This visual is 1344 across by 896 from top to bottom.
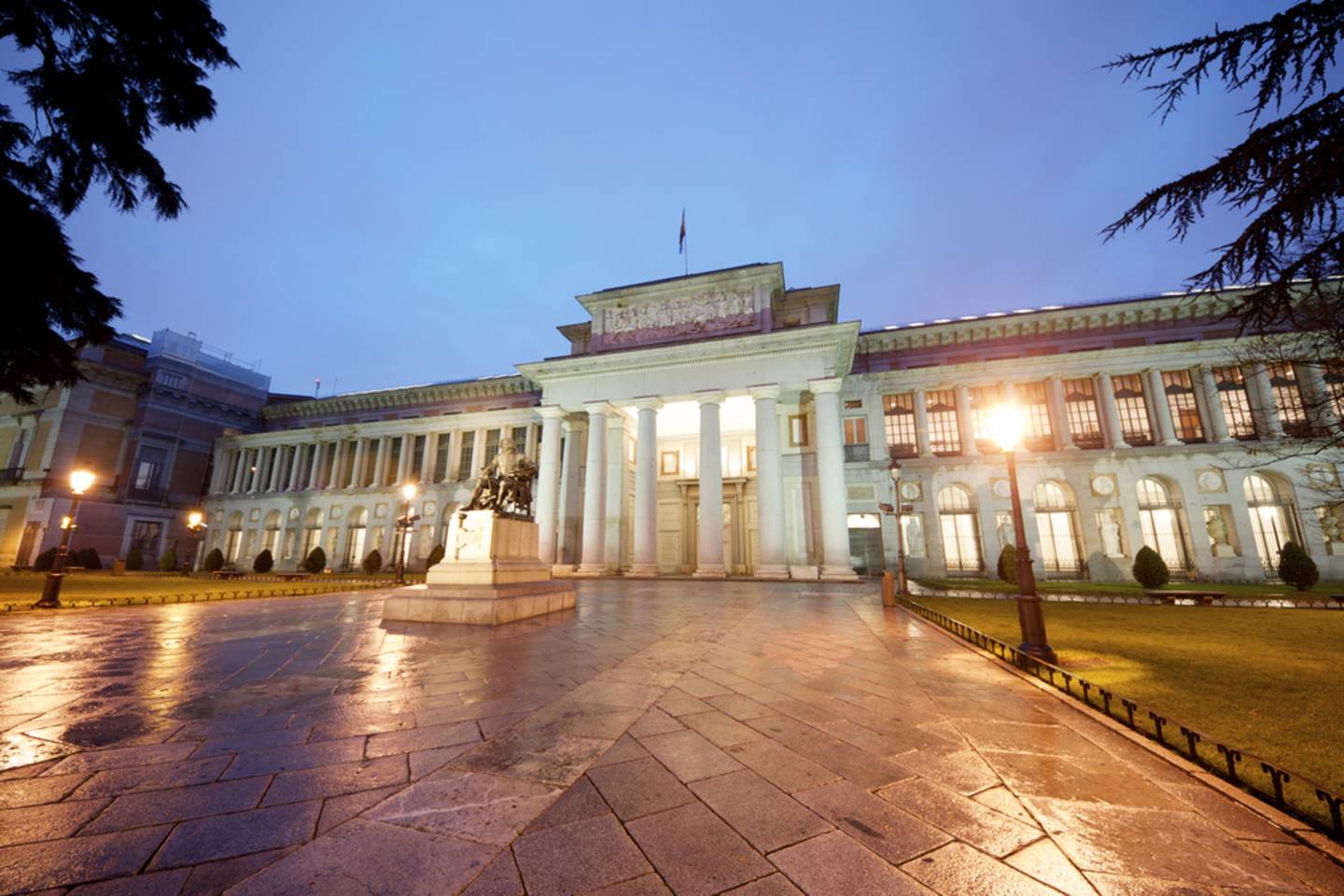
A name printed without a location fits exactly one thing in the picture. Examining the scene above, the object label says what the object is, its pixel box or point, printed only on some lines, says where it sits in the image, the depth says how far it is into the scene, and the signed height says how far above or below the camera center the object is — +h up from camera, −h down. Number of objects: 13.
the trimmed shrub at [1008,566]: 21.33 -0.47
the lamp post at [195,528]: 34.14 +1.84
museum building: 22.55 +6.01
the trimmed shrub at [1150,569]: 19.23 -0.55
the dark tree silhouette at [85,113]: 9.19 +8.37
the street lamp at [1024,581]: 6.33 -0.35
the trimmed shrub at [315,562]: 33.59 -0.63
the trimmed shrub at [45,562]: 28.91 -0.59
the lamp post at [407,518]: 18.15 +1.33
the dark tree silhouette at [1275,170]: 4.10 +3.38
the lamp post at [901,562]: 15.57 -0.24
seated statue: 10.32 +1.42
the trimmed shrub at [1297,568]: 18.07 -0.46
